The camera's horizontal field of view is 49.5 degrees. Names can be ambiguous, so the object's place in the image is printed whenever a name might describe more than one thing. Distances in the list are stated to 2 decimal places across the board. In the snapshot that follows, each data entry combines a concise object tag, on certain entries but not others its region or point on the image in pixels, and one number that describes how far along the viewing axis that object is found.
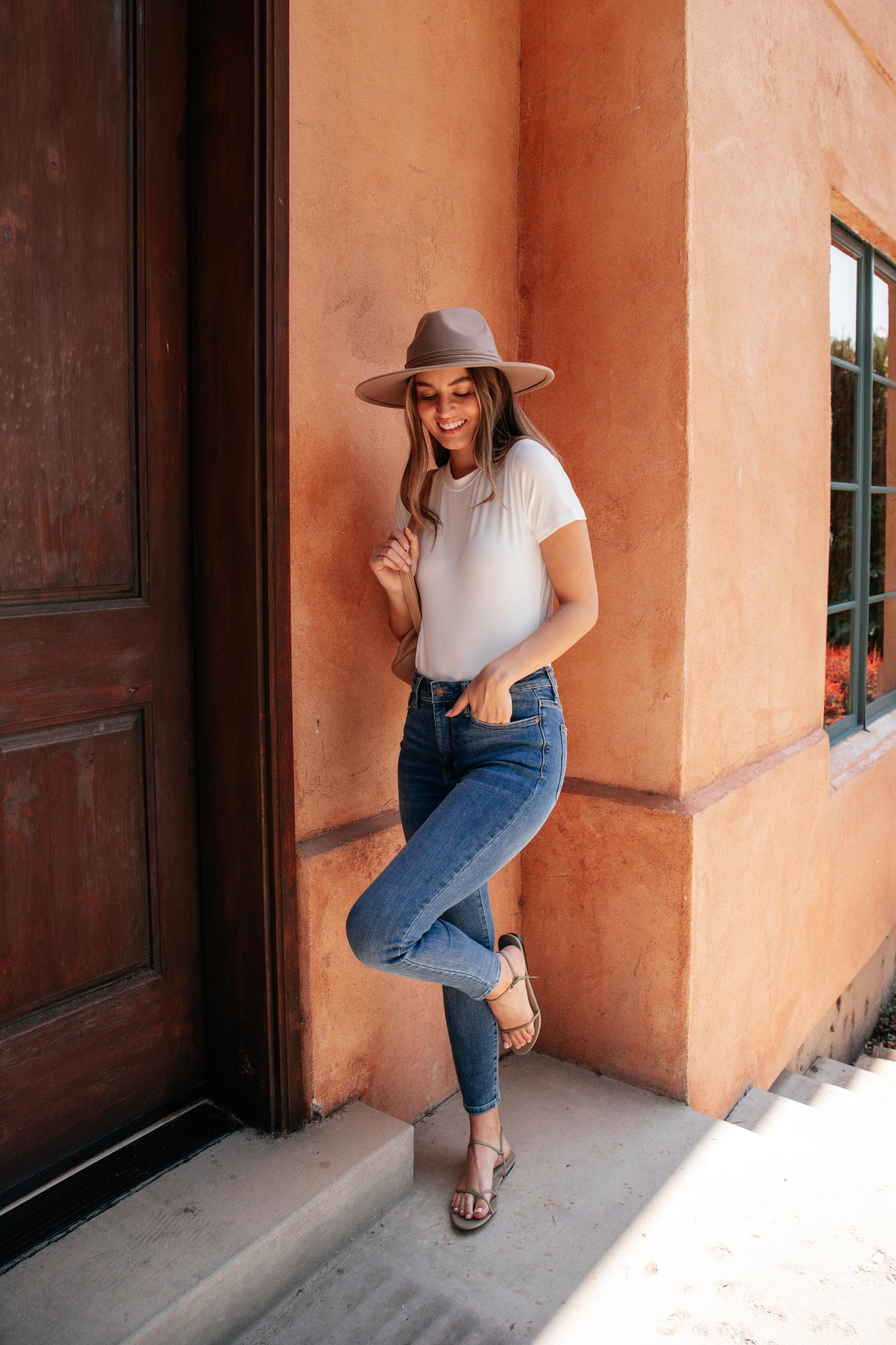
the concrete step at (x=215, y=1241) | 1.66
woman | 1.96
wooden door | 1.84
